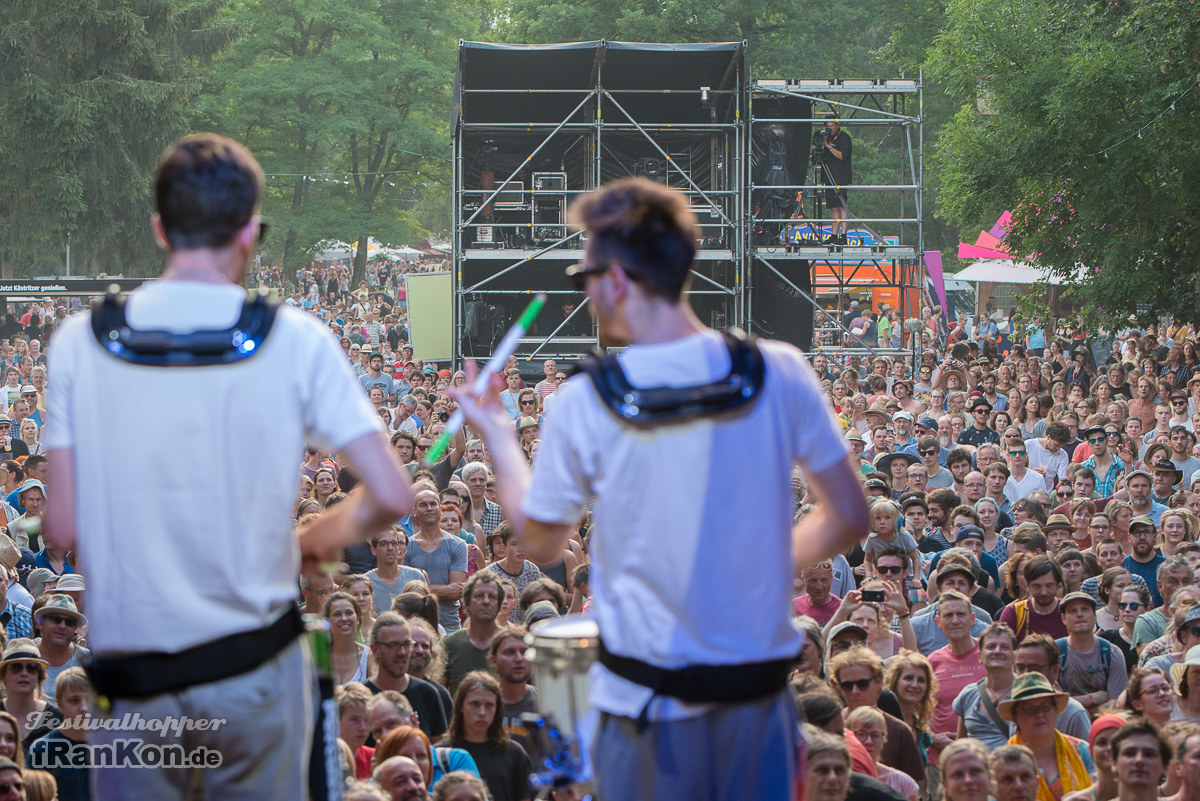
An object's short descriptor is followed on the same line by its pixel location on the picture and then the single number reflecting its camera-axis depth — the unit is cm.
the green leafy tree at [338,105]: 3991
